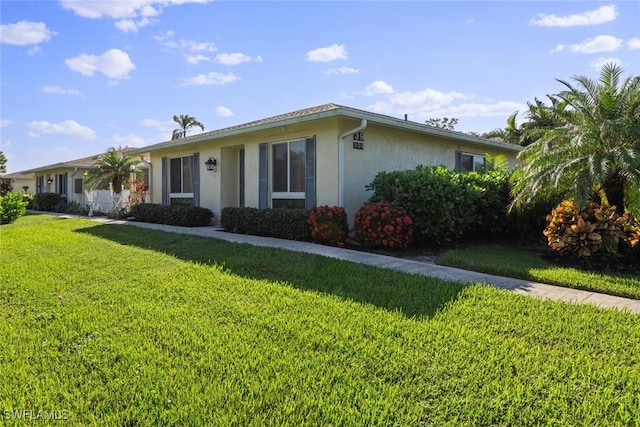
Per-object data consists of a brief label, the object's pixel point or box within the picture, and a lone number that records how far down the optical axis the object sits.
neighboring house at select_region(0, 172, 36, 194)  43.81
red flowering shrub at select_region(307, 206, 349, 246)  8.69
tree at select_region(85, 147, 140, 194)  18.61
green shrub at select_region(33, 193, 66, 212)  25.08
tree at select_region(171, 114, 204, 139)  44.50
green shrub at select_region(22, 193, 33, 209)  26.52
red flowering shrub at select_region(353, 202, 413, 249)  8.02
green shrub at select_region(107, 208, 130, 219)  16.81
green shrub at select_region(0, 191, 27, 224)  14.52
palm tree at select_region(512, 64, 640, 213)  6.56
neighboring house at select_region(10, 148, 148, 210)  24.83
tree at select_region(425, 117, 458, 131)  48.91
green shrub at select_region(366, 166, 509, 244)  8.19
